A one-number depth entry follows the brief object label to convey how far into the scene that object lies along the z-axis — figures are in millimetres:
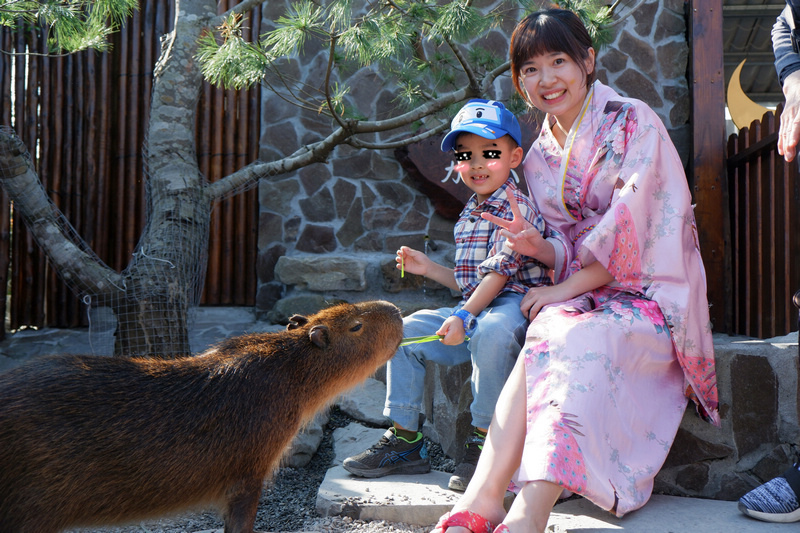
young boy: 2785
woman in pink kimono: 2090
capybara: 2088
